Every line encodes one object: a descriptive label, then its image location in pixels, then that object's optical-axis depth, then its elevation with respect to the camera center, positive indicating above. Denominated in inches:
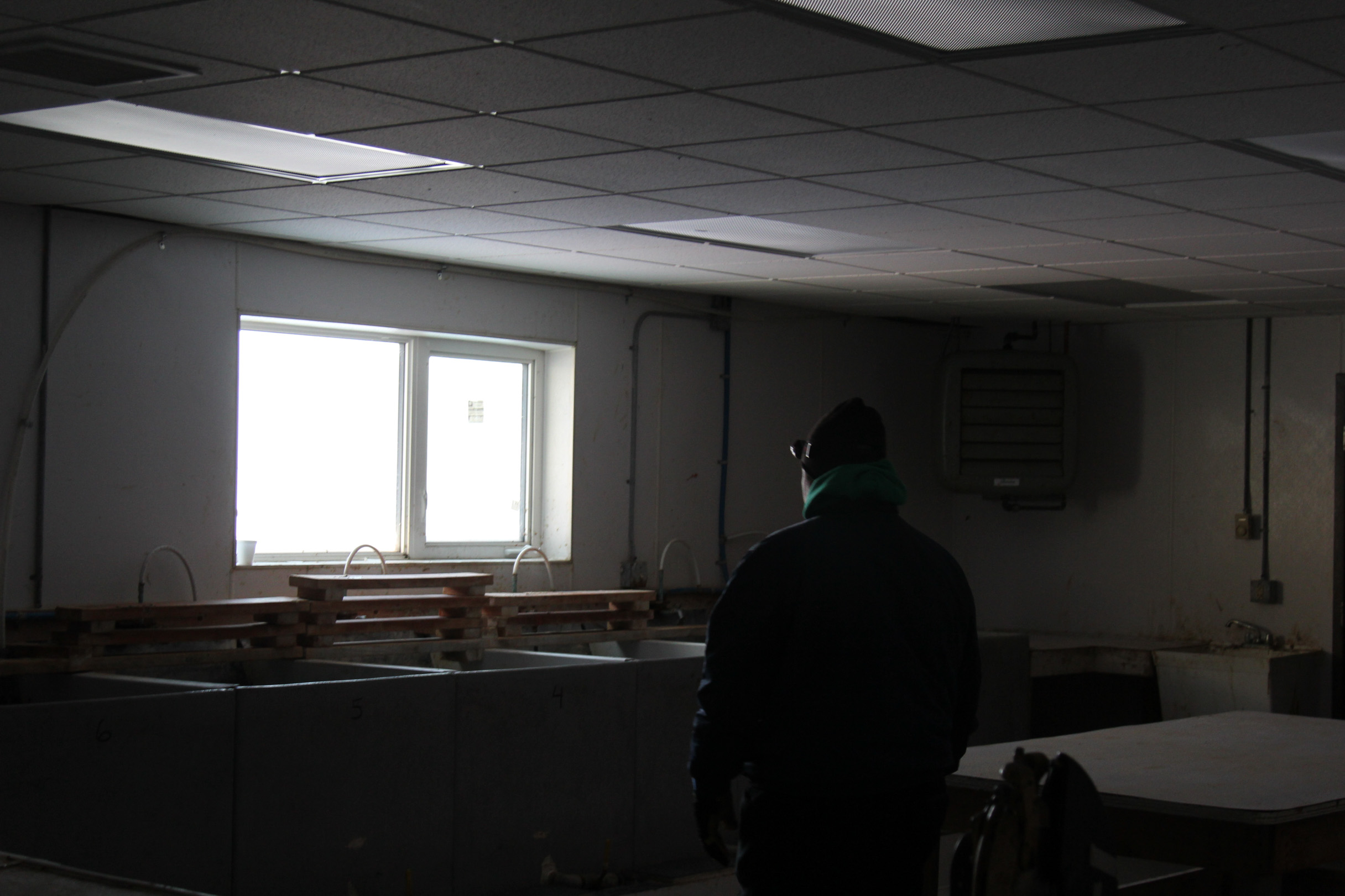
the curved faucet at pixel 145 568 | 218.8 -19.2
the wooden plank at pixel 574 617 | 245.6 -29.6
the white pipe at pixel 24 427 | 203.8 +2.7
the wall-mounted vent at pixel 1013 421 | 329.4 +10.1
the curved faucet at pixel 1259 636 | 315.9 -38.2
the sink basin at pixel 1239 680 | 294.8 -46.2
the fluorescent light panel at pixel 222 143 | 159.5 +37.6
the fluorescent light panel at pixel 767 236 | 218.4 +36.5
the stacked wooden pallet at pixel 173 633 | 190.9 -26.7
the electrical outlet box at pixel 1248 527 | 319.3 -13.5
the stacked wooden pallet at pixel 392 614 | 214.1 -26.3
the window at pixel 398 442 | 244.4 +1.9
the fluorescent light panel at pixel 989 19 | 114.1 +37.6
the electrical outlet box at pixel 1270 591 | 316.5 -28.1
